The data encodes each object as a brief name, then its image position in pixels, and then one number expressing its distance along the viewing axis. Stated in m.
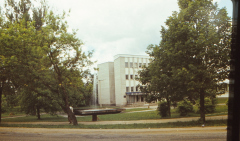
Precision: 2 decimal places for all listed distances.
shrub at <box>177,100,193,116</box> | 19.58
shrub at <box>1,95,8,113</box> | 33.48
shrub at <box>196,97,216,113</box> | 19.68
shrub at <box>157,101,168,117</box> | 19.95
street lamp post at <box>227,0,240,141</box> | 4.22
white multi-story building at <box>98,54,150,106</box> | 58.94
